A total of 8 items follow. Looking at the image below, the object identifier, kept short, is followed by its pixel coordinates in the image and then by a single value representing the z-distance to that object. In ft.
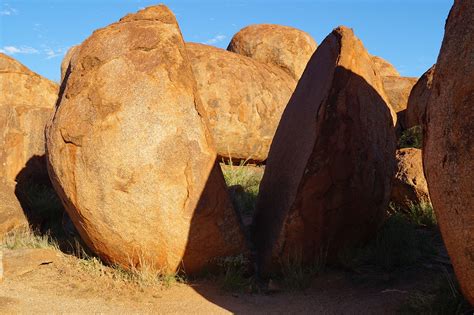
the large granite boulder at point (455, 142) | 9.09
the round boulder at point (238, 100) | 27.14
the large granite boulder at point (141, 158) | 13.67
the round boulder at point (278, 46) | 34.47
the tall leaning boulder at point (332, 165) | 14.20
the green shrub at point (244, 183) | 21.31
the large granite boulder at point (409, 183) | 19.57
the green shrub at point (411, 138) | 28.89
